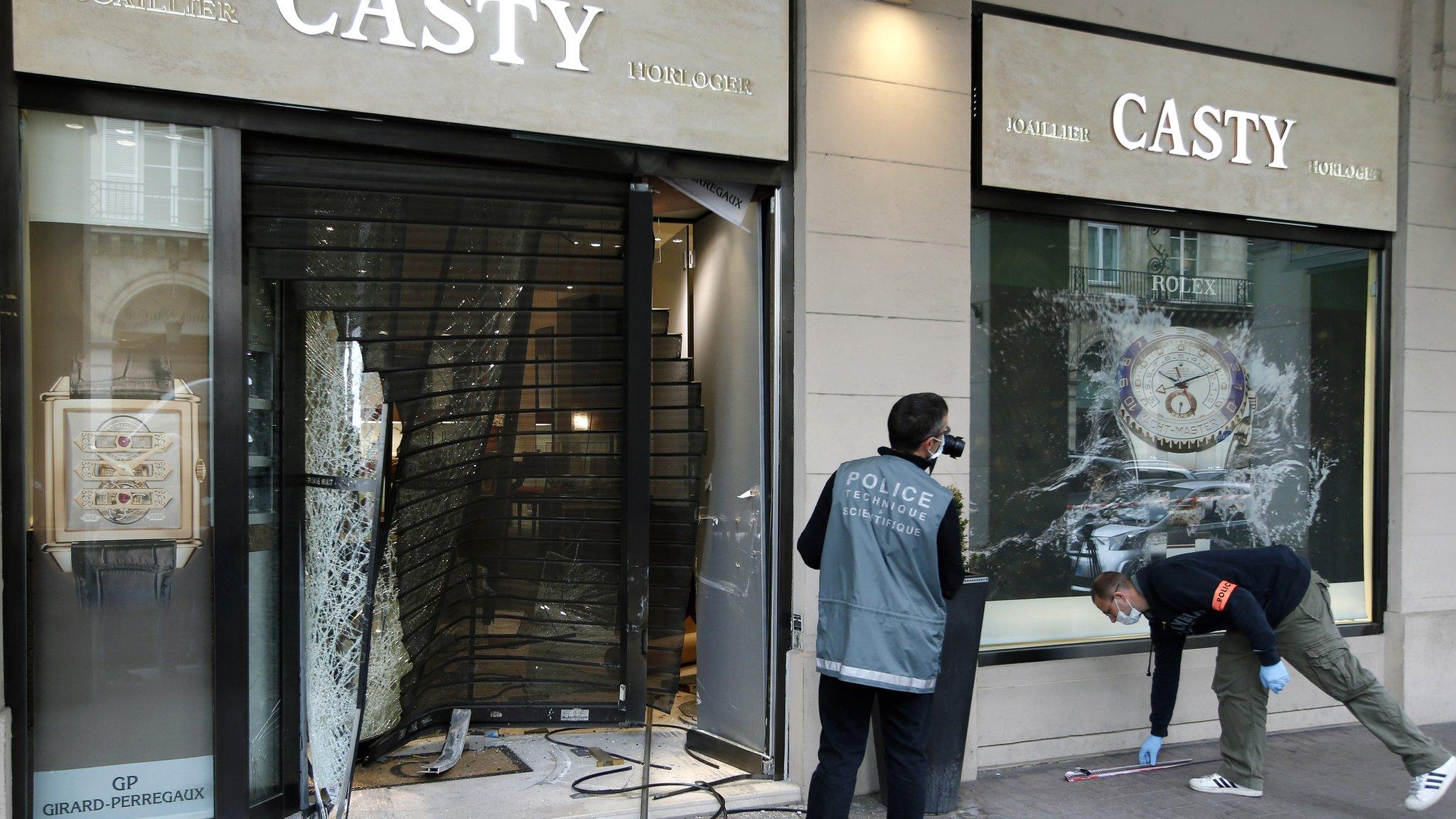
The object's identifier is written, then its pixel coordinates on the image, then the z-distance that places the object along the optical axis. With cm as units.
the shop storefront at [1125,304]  491
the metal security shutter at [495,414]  429
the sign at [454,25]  400
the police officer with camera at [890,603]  341
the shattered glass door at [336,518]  425
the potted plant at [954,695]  442
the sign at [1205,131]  563
